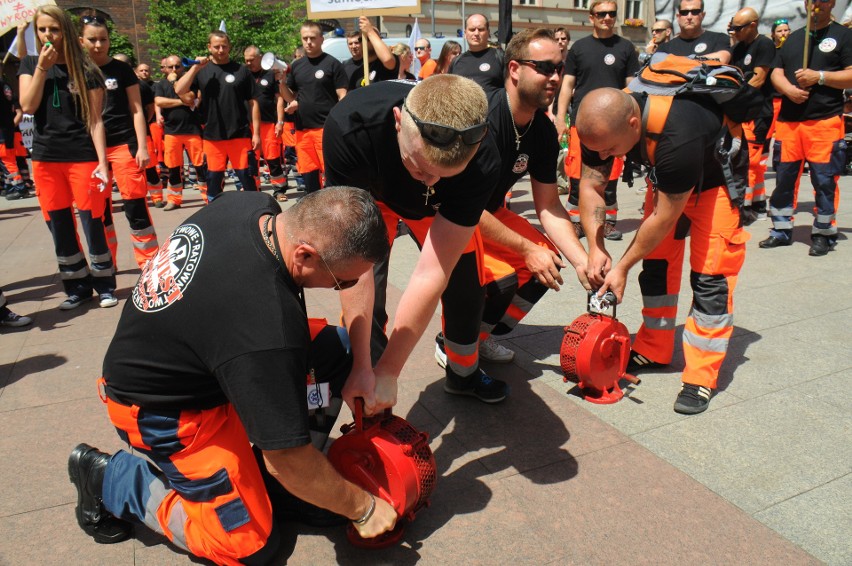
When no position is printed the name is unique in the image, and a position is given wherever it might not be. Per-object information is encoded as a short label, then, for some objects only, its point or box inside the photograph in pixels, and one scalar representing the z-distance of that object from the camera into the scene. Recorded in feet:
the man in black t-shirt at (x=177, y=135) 30.19
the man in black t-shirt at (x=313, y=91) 25.90
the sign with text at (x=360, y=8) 21.20
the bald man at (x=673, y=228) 9.73
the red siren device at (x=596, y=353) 10.54
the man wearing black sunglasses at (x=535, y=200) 10.71
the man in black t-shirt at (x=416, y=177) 7.20
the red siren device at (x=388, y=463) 7.48
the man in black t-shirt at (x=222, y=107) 25.68
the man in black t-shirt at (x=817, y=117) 19.08
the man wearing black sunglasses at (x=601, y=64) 21.80
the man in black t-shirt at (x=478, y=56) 23.52
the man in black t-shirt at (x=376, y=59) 22.47
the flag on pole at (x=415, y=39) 38.32
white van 55.62
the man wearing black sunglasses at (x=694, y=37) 20.16
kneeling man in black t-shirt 6.20
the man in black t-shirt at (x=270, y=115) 31.63
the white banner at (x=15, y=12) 16.03
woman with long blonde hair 15.34
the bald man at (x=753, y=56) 21.67
